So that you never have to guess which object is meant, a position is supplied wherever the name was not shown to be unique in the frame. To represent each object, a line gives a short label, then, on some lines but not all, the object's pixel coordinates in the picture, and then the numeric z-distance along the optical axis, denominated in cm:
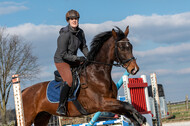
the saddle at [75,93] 1078
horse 998
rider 1066
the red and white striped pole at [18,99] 991
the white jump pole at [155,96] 1307
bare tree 4361
